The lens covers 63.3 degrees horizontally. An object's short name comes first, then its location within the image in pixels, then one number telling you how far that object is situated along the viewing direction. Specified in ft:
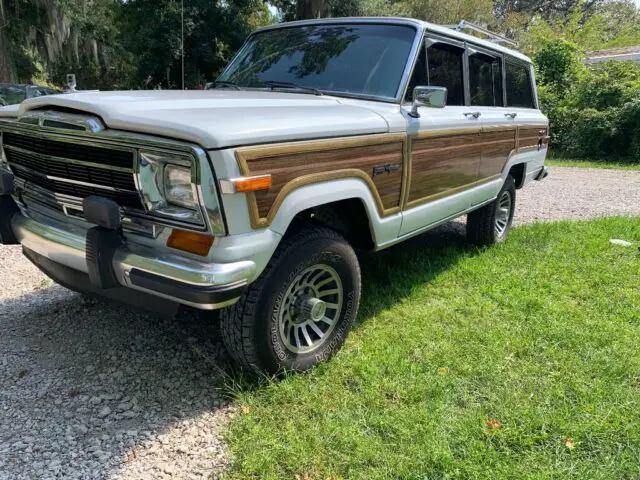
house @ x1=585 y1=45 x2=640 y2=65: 68.18
